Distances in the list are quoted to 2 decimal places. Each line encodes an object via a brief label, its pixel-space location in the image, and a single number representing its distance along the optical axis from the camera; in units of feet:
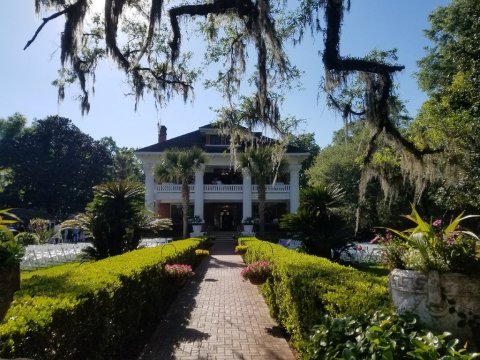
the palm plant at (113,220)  36.17
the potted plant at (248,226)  93.15
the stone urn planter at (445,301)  9.32
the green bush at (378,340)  7.46
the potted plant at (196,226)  93.41
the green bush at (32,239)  75.86
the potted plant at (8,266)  8.42
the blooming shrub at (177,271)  29.30
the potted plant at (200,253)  53.67
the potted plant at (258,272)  27.02
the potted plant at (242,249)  60.46
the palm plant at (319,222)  37.81
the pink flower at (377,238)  15.58
